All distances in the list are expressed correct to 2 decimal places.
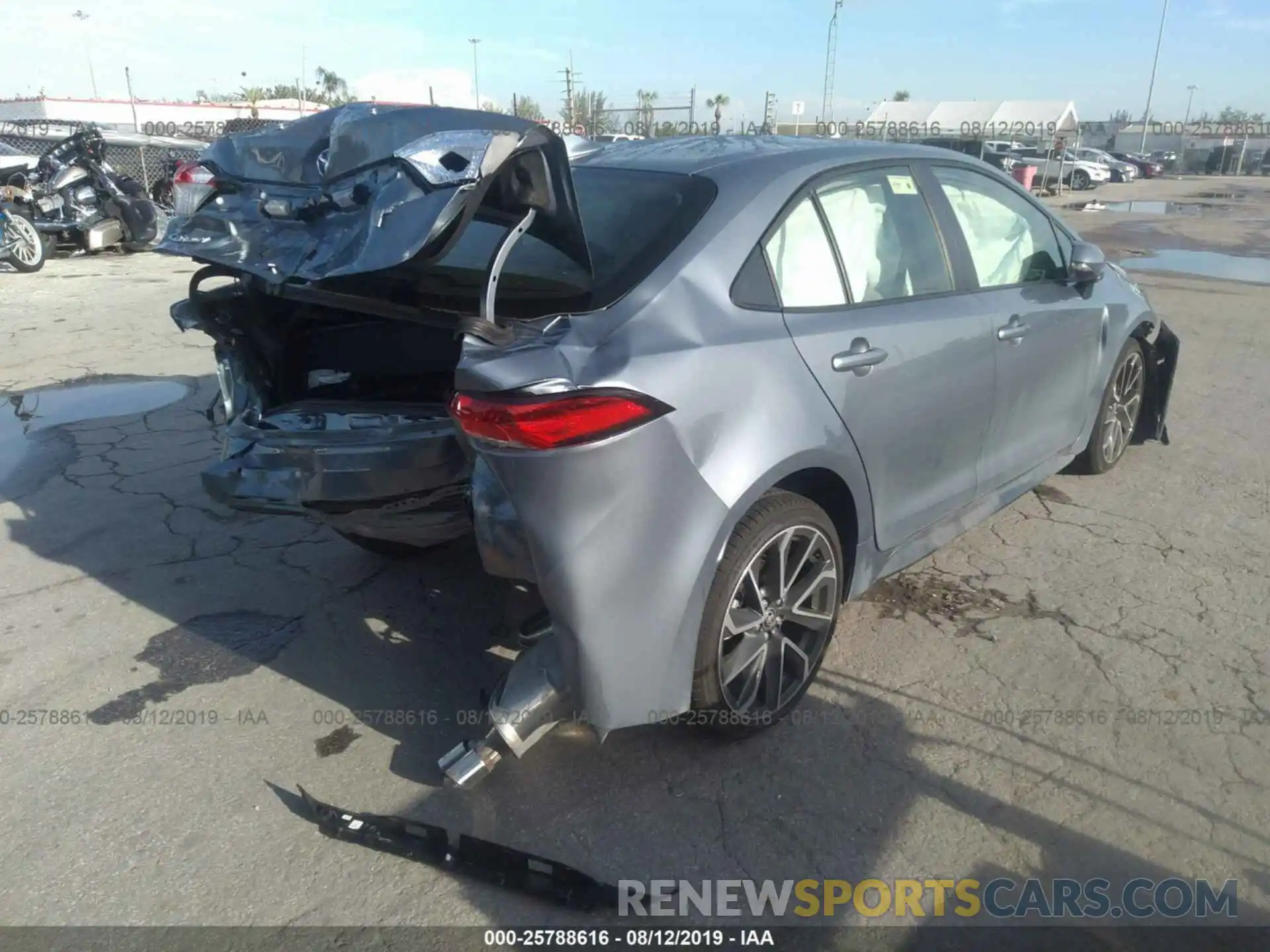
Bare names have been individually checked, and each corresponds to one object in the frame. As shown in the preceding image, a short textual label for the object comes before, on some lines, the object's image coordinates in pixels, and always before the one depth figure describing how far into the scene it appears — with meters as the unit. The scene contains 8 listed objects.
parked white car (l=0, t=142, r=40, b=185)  15.34
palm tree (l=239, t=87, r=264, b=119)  53.86
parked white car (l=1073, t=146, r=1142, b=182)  39.62
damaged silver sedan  2.43
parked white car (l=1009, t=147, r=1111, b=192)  34.81
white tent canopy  40.44
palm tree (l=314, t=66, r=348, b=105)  81.62
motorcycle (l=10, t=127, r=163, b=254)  13.68
